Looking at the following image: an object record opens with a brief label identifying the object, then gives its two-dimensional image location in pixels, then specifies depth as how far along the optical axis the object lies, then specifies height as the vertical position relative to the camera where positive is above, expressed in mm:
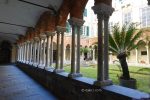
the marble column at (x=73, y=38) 2819 +439
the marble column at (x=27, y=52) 8148 +98
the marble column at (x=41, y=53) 5369 -20
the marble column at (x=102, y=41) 2071 +246
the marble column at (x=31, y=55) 7487 -136
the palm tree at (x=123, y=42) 2944 +321
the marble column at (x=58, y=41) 3727 +463
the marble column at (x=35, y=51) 6292 +146
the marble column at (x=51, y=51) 4459 +93
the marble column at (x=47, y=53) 4500 -19
